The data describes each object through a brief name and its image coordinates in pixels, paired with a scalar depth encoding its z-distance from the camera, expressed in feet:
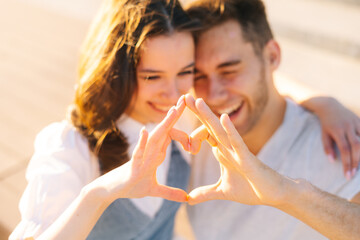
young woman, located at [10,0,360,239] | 3.88
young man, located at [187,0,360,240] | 5.32
